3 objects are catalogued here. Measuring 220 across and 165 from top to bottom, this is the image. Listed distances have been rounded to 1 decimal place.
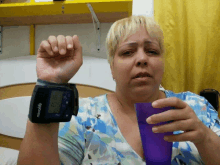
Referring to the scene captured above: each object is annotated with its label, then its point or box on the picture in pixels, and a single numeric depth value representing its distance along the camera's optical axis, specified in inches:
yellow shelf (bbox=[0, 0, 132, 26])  47.8
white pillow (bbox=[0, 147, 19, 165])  40.5
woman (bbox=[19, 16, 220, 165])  21.4
